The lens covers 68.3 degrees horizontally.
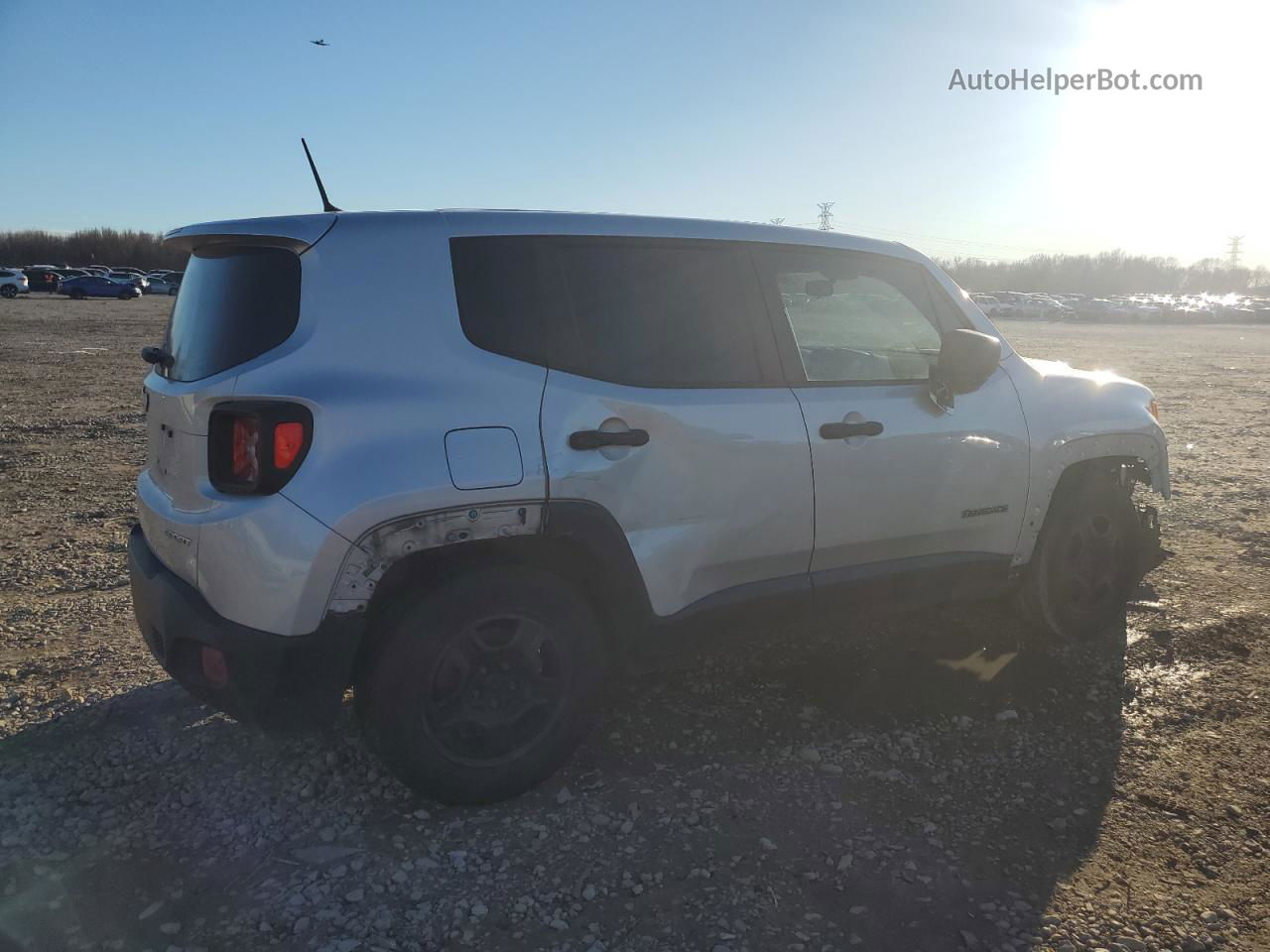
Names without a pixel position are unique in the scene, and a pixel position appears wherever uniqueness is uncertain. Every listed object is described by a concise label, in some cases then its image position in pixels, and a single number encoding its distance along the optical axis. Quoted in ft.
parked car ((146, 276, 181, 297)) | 202.90
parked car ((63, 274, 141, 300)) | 159.74
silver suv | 8.76
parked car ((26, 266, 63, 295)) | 169.99
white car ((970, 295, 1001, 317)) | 188.24
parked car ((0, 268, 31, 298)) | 149.38
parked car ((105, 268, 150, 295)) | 175.86
